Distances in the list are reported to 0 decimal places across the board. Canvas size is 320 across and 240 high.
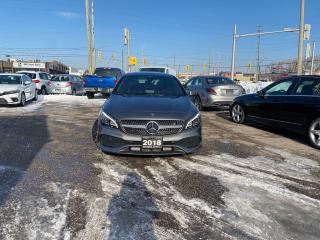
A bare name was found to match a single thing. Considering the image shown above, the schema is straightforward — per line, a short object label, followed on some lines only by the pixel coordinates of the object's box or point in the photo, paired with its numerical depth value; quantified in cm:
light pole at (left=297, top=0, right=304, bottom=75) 1438
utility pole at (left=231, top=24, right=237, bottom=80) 2282
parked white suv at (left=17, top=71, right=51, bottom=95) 1516
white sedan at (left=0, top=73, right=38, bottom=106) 925
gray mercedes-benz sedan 358
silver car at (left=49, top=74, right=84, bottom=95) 1559
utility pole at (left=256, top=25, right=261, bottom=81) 5190
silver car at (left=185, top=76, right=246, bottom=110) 900
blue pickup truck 1207
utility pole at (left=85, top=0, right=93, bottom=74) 2058
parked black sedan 492
